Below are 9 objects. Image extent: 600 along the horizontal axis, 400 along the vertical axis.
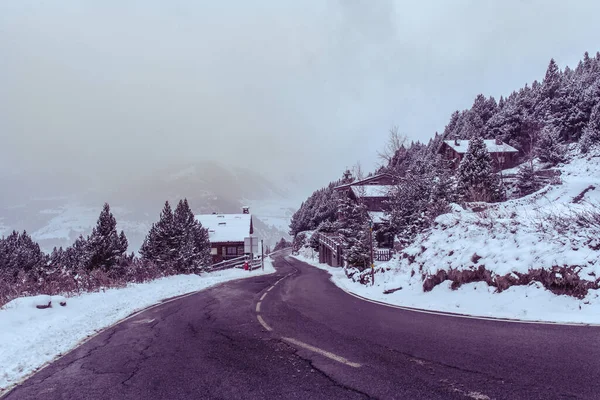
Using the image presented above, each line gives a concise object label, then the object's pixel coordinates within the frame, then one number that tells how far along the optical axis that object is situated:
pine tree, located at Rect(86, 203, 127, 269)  27.90
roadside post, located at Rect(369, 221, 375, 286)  16.08
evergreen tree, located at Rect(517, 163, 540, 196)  32.22
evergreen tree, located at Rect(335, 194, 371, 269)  24.14
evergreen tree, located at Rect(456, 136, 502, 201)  31.02
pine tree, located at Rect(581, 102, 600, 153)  36.59
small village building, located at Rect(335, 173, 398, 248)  38.68
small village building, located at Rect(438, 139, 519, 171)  49.03
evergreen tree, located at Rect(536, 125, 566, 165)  37.66
